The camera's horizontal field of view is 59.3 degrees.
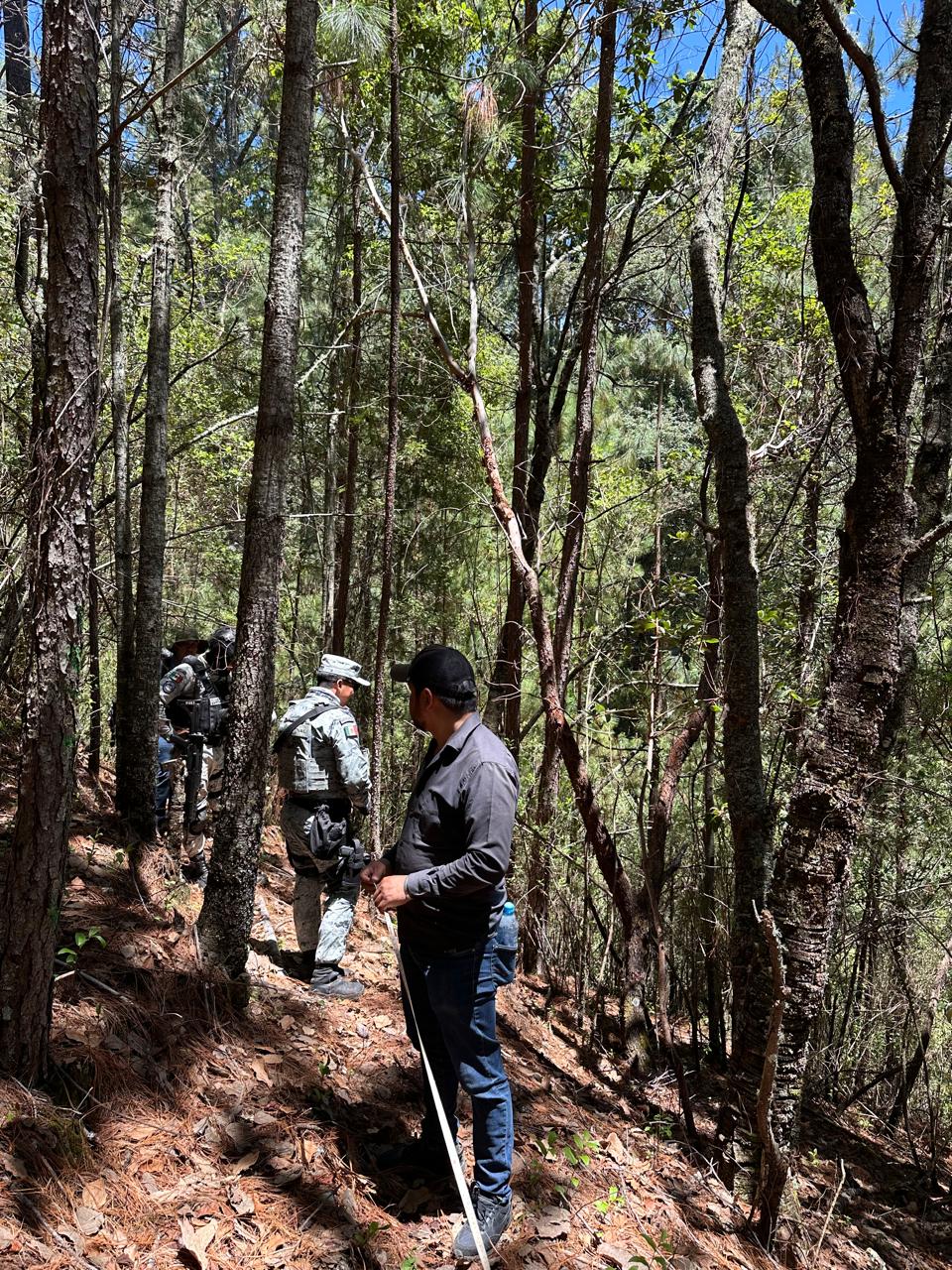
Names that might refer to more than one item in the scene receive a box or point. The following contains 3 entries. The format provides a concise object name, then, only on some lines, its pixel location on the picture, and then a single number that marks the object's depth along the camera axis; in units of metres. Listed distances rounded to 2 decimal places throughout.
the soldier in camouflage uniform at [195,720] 6.38
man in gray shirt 2.87
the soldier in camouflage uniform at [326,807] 4.96
